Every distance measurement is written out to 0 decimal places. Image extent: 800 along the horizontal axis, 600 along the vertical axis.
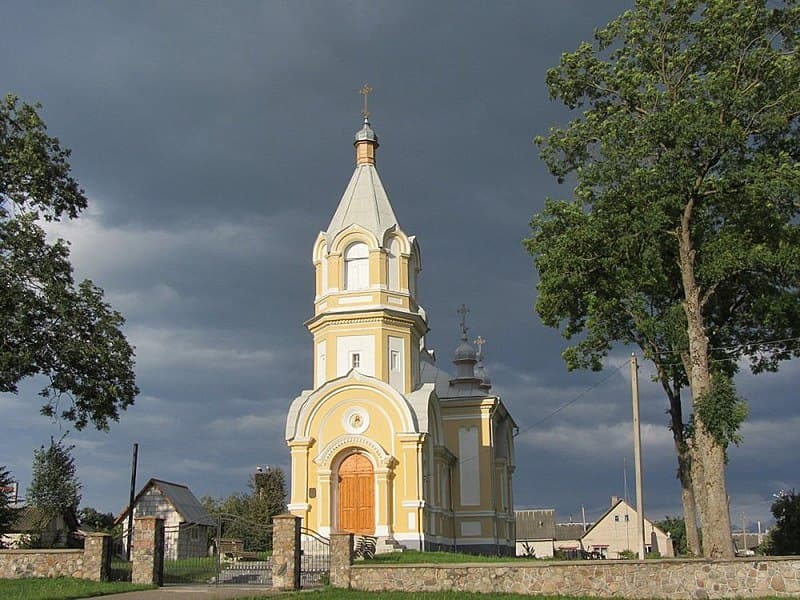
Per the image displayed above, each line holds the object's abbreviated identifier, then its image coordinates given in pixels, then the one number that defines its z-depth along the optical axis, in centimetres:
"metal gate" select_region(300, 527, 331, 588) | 2016
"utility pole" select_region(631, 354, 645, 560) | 2318
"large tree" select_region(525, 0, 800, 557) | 1973
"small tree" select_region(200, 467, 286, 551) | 4062
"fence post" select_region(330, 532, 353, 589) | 1875
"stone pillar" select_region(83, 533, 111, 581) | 1914
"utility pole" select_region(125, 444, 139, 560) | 3020
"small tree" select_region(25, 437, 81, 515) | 3647
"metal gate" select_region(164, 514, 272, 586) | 2055
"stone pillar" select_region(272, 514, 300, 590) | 1870
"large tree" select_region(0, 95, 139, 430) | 2078
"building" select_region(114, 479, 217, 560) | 4194
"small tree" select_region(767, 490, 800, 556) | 3190
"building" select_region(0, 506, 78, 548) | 3584
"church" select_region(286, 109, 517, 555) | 2973
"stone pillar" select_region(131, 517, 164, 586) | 1930
